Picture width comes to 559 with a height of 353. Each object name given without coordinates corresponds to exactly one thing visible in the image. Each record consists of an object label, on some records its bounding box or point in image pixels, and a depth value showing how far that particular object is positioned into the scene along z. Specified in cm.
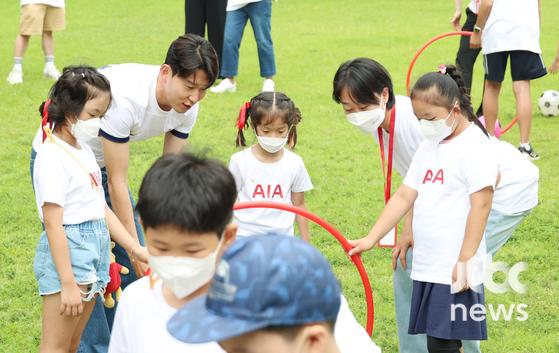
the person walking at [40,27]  1021
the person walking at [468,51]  913
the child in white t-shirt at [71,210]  346
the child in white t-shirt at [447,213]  352
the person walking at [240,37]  991
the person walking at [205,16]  1056
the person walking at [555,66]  812
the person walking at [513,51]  753
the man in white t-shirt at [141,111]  374
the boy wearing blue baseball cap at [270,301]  154
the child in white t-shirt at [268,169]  433
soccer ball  902
